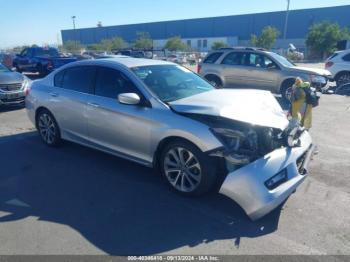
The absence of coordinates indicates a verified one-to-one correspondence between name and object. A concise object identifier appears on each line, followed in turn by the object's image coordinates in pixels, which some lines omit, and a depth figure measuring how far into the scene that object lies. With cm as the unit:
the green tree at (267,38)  5547
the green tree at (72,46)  7405
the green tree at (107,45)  6538
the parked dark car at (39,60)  1678
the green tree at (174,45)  6844
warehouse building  7231
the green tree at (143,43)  6743
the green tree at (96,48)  6555
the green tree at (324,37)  4719
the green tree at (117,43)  6981
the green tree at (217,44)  6130
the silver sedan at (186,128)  326
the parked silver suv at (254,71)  1050
